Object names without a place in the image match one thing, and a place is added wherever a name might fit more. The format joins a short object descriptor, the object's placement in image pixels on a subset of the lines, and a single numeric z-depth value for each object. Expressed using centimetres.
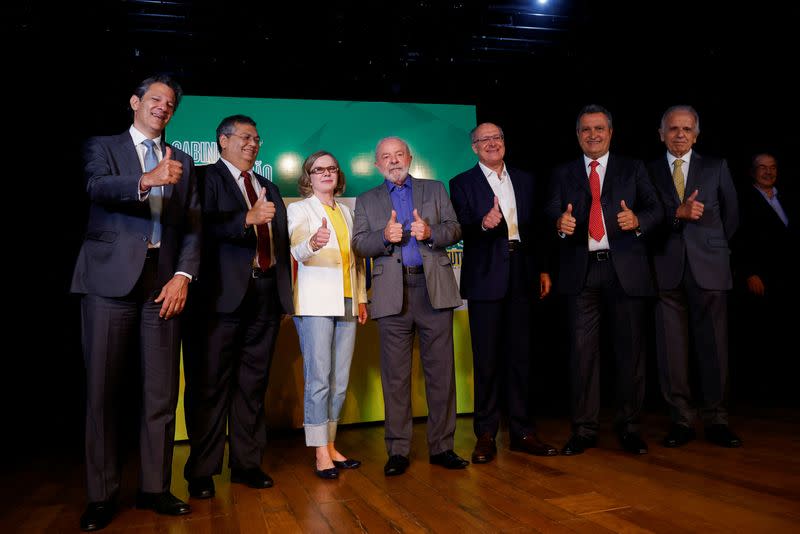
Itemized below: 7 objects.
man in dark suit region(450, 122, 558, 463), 345
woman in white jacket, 319
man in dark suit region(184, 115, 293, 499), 297
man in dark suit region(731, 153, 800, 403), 482
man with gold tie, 369
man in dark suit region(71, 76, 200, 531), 254
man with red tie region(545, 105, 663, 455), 350
